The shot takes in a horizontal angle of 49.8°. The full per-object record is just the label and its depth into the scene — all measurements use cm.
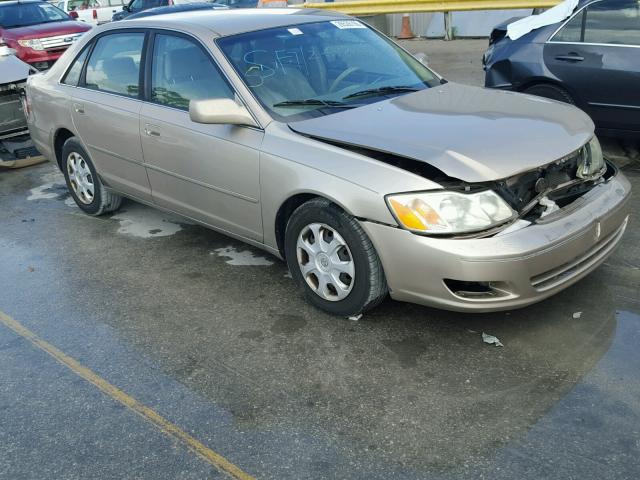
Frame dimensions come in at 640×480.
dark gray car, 598
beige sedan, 336
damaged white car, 760
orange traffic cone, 1567
